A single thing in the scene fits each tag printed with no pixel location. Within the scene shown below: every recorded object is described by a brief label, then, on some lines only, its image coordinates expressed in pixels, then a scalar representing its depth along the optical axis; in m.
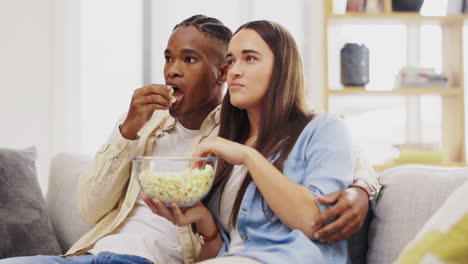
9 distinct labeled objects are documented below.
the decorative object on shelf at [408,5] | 3.36
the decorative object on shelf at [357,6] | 3.38
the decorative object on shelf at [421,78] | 3.36
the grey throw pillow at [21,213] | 1.85
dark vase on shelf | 3.30
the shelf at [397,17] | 3.33
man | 1.57
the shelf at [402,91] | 3.31
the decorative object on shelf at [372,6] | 3.38
